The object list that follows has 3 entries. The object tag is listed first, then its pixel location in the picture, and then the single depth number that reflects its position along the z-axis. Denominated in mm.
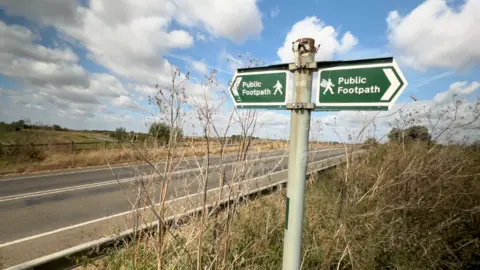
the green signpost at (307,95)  1452
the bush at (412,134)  5000
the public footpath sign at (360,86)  1395
